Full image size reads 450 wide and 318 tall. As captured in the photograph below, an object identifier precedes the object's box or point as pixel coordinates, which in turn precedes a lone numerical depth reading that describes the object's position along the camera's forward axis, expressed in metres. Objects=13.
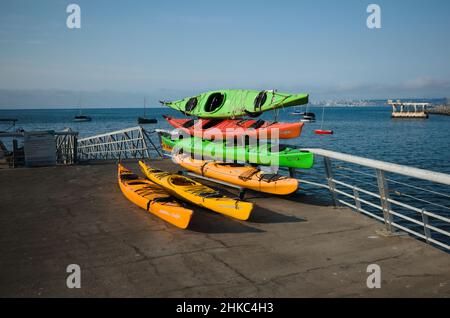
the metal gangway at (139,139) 19.31
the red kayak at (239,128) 15.35
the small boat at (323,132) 72.21
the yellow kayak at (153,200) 7.69
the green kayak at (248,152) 11.66
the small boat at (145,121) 119.78
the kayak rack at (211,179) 9.59
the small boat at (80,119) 132.94
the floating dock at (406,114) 111.01
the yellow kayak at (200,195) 8.26
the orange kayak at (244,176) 10.09
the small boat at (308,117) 106.62
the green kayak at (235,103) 15.52
